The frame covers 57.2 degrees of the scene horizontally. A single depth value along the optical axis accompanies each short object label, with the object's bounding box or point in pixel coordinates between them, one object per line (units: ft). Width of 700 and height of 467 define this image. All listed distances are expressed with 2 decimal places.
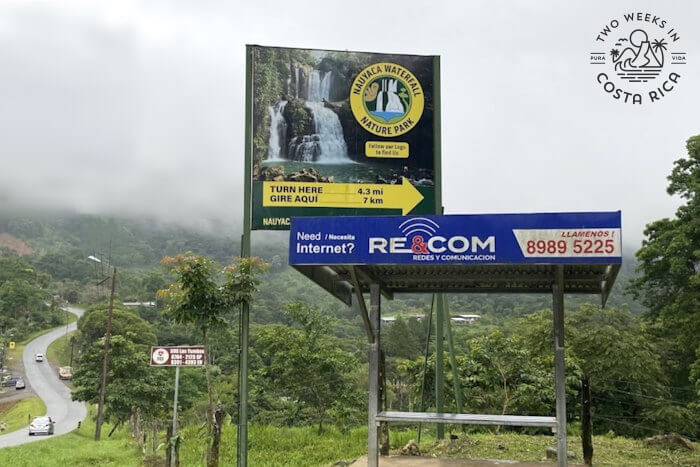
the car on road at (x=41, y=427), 123.33
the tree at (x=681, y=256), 63.52
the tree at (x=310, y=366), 57.36
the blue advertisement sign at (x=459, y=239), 23.35
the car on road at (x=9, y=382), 232.53
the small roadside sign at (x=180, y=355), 28.55
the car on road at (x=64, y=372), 255.50
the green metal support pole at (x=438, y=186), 37.01
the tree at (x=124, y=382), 102.83
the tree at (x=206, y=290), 32.37
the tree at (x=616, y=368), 84.69
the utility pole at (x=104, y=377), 97.04
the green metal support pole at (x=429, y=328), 35.90
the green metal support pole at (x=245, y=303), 31.55
